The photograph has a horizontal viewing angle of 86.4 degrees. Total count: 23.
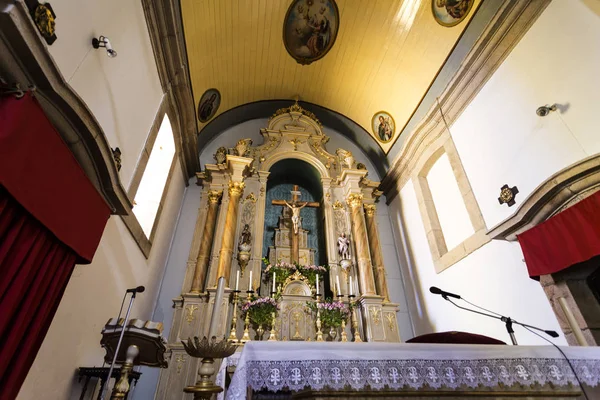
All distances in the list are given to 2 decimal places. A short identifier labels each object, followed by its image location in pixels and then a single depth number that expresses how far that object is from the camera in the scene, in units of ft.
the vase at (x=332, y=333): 18.04
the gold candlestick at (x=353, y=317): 17.77
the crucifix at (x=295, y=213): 21.63
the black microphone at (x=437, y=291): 9.40
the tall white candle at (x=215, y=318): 5.55
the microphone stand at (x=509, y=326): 9.24
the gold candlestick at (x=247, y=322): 16.05
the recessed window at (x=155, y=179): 17.10
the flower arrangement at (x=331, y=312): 18.11
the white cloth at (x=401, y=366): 6.11
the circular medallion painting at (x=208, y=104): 23.12
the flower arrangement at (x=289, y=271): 19.79
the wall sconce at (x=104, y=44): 9.80
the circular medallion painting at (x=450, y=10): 17.22
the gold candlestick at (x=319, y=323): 16.71
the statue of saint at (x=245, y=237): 21.13
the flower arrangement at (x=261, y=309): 17.56
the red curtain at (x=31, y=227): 6.35
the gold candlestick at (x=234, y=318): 15.97
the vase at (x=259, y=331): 17.53
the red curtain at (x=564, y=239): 10.12
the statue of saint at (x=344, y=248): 21.61
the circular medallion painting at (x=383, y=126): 25.52
